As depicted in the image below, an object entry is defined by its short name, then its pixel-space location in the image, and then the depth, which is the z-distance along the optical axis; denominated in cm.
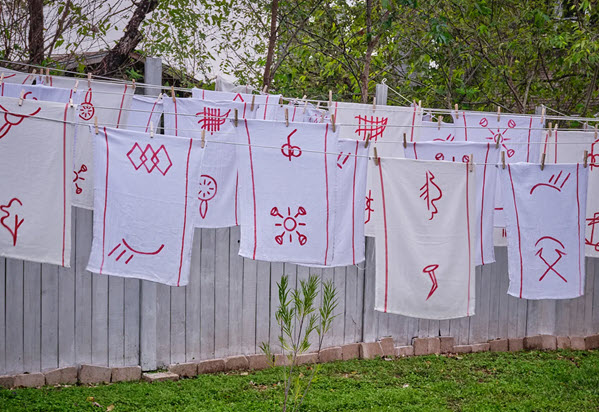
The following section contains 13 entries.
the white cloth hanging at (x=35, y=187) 447
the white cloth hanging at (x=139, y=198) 470
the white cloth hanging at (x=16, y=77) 586
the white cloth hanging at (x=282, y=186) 506
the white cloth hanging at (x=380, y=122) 653
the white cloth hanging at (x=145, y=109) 612
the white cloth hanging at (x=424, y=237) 520
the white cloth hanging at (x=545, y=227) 552
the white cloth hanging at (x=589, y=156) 618
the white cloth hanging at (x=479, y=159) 571
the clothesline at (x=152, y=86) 599
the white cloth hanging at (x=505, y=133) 689
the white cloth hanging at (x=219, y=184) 561
